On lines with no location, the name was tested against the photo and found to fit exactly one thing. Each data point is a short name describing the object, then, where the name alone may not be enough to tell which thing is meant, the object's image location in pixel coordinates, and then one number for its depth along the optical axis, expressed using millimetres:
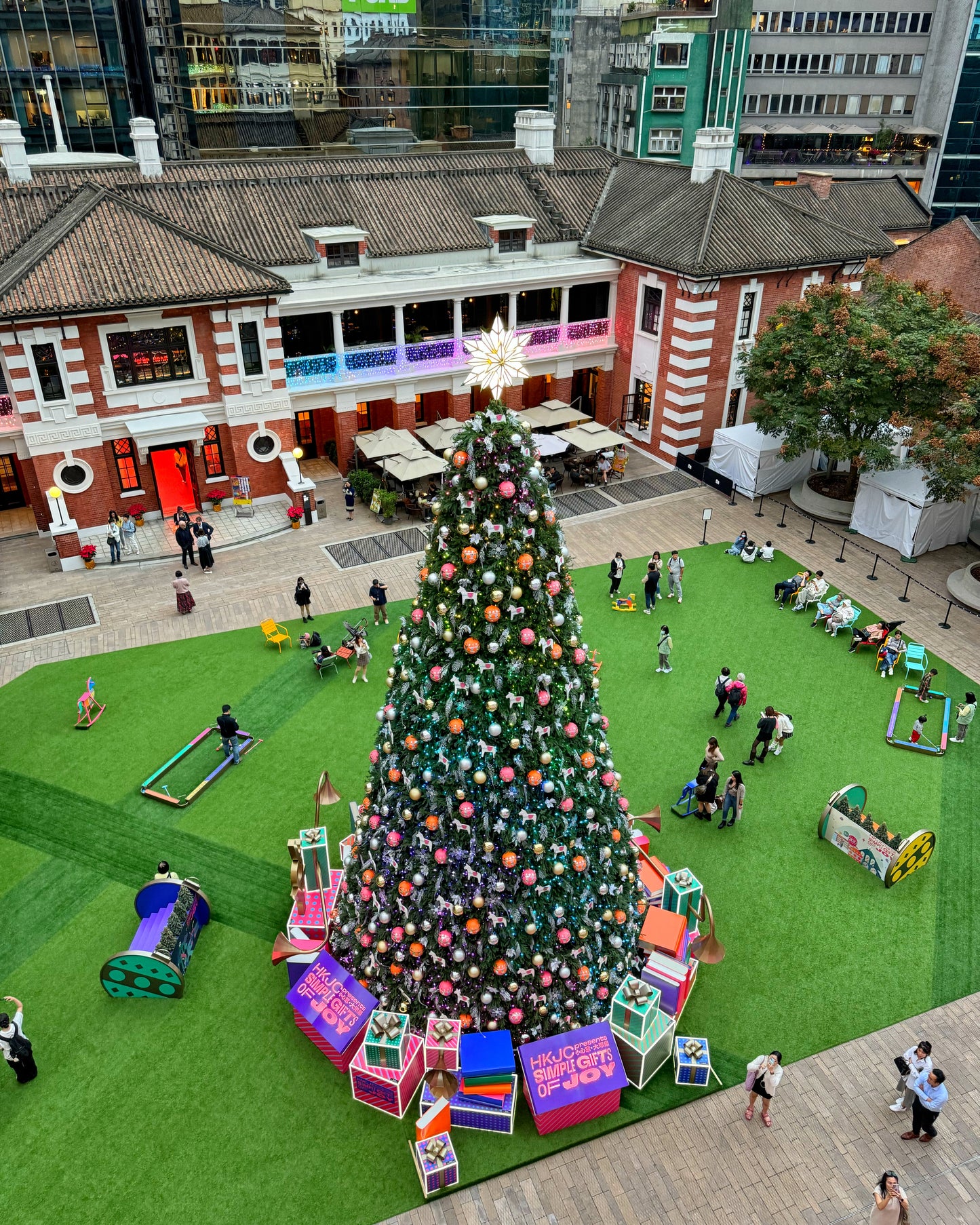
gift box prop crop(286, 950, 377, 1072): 12727
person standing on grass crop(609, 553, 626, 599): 24672
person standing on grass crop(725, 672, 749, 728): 19734
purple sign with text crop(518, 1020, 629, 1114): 12023
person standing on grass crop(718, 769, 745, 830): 17016
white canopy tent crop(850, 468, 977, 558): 26500
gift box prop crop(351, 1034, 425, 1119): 12281
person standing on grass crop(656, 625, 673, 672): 21562
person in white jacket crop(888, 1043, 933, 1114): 11922
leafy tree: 24891
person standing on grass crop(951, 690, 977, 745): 19500
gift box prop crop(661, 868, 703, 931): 14703
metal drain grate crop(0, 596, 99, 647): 23609
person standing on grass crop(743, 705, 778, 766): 18547
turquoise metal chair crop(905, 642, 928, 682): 21781
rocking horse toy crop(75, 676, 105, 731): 20125
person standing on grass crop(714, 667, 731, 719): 20016
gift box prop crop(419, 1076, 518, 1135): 12125
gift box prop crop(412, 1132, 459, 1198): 11453
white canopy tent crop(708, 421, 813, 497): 30188
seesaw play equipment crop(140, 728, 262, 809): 18016
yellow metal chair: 22797
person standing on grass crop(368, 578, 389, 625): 23391
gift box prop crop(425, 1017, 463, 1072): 12242
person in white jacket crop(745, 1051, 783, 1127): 11875
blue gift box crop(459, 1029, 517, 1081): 11961
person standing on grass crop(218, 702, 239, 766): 18531
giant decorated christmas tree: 10914
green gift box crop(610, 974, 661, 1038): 12695
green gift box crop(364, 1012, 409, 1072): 12258
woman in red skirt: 23734
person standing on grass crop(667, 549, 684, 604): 24641
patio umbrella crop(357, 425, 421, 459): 29688
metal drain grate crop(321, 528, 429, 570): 27219
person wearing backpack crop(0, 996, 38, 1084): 12508
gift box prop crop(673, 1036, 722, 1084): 12789
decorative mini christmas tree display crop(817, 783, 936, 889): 15852
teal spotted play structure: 13711
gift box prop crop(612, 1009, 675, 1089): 12609
